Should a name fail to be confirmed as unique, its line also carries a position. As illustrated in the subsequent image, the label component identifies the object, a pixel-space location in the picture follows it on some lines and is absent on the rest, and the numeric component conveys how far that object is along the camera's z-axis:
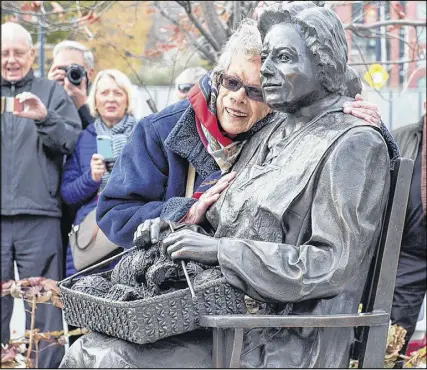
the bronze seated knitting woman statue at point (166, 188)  3.98
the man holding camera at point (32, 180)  6.98
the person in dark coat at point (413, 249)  7.40
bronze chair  4.12
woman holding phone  6.73
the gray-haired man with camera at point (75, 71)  7.57
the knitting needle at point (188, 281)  3.84
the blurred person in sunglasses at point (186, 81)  7.37
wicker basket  3.81
